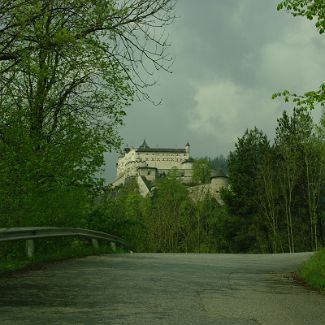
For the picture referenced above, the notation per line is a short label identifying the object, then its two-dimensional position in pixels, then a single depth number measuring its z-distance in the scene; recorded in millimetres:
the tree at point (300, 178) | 46188
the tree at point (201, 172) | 151250
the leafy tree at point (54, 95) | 11320
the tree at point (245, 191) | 47781
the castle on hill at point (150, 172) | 178500
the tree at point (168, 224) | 55312
